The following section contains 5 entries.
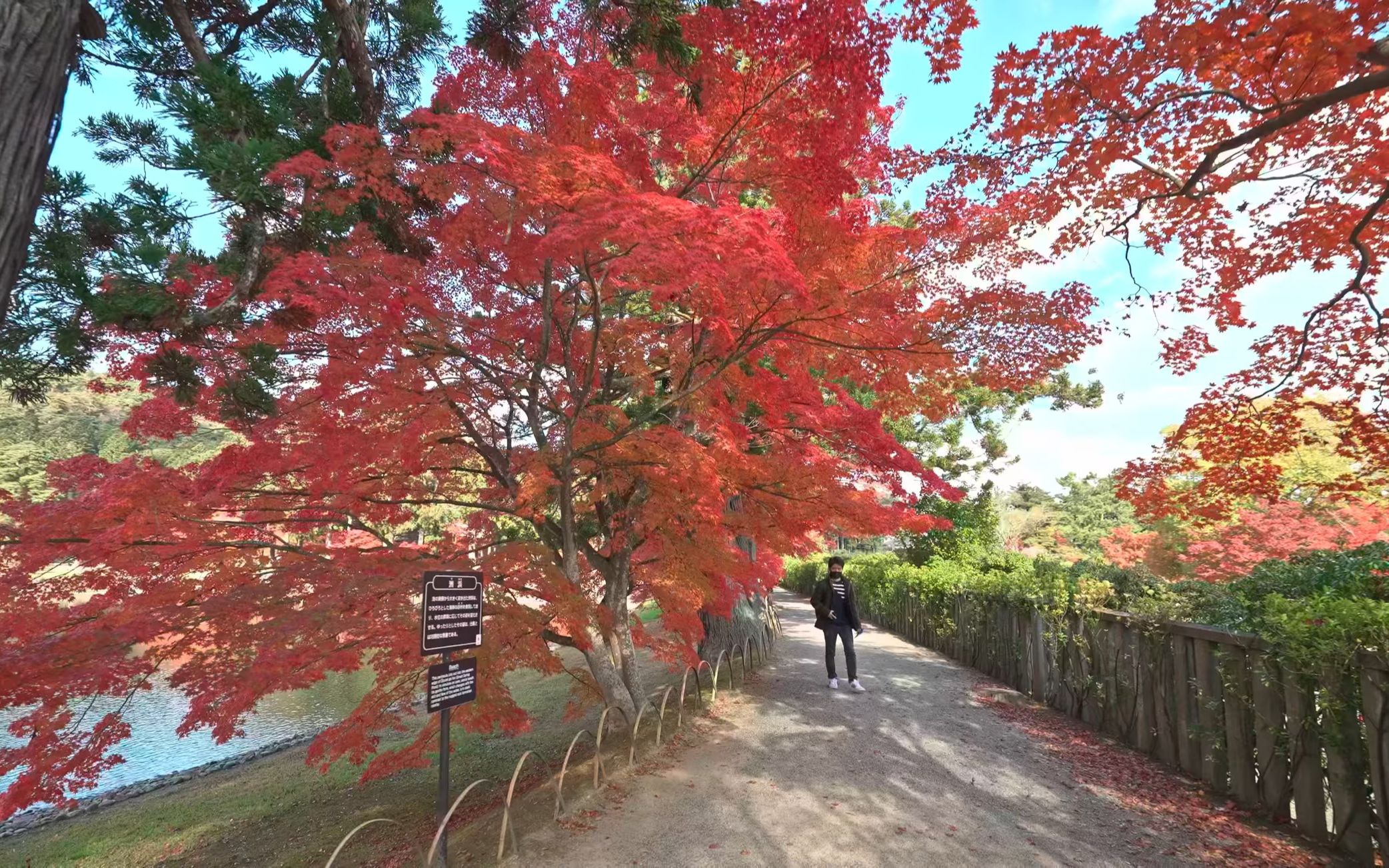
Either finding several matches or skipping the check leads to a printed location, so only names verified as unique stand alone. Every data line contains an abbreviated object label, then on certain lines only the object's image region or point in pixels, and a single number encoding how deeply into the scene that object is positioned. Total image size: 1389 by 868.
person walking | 7.40
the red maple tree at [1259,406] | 5.50
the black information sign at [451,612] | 3.24
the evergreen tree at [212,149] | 3.13
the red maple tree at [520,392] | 4.75
